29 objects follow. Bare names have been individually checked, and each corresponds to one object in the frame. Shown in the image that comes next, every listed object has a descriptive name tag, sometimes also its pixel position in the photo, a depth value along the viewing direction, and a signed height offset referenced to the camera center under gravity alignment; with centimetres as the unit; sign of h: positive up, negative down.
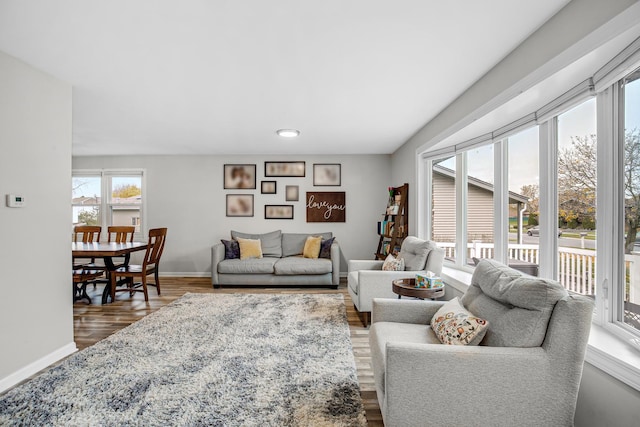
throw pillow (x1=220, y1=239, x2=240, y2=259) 534 -60
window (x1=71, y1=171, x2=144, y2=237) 615 +28
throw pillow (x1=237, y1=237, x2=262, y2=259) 536 -59
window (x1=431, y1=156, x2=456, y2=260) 401 +15
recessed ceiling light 422 +111
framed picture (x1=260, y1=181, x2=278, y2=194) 605 +52
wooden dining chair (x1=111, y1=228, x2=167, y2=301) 437 -80
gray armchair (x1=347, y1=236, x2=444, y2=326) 338 -66
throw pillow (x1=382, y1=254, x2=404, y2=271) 371 -59
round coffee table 267 -66
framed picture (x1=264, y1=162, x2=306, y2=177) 604 +89
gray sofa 510 -93
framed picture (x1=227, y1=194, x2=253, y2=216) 606 +18
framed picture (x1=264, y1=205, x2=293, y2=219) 607 +4
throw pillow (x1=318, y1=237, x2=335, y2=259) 545 -58
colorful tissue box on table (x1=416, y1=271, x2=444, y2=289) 277 -59
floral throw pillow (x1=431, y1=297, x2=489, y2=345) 169 -64
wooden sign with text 604 +16
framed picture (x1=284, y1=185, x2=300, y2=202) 607 +41
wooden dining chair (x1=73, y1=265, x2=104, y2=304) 409 -86
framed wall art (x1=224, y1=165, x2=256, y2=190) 605 +71
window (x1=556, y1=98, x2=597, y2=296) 196 +13
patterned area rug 188 -119
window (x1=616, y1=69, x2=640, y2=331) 158 +11
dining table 400 -49
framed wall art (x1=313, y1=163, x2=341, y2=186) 604 +78
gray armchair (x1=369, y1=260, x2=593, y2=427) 144 -74
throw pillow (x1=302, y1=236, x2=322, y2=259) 545 -57
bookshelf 482 -14
